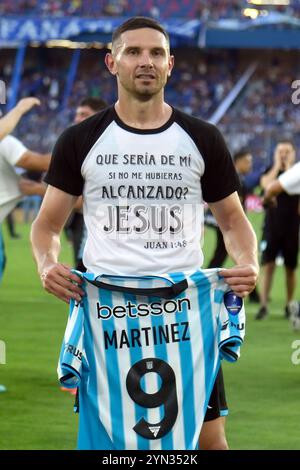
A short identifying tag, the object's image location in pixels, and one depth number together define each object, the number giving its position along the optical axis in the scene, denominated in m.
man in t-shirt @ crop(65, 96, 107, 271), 10.72
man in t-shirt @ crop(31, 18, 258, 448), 5.35
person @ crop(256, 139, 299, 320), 15.10
